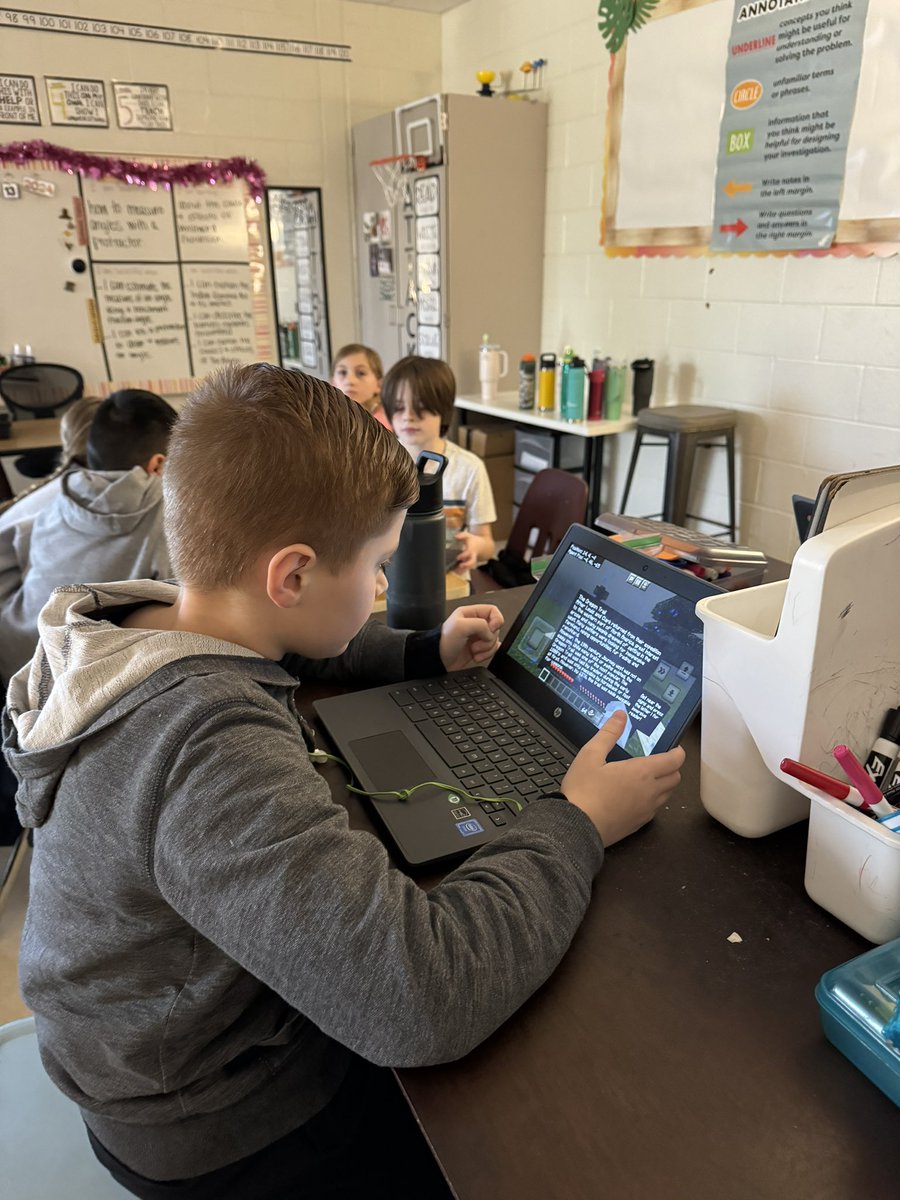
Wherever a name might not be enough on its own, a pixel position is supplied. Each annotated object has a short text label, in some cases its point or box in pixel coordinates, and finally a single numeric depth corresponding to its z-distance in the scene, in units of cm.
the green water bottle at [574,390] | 338
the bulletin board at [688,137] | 244
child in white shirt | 243
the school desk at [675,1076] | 49
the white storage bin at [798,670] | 64
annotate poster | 253
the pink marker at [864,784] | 64
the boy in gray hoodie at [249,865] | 57
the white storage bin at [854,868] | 61
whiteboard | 397
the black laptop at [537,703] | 81
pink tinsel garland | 382
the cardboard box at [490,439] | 389
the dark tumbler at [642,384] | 335
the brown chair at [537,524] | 237
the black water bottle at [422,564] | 110
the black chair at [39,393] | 391
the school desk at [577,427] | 327
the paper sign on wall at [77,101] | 382
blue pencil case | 53
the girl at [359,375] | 313
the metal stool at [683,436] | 297
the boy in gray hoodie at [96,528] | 176
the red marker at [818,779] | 64
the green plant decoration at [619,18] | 314
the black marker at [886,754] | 70
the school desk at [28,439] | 349
